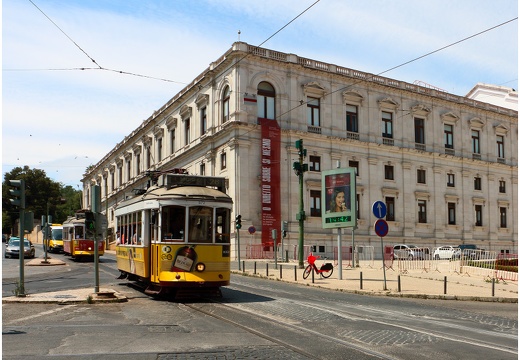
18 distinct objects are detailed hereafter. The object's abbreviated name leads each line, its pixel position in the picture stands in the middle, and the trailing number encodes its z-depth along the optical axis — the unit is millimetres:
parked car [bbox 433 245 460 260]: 48772
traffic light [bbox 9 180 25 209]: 17016
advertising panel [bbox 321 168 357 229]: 27172
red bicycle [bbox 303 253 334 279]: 25878
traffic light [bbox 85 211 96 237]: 17141
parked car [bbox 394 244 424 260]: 41494
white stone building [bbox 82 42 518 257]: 48438
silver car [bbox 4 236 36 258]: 48606
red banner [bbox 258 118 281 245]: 47794
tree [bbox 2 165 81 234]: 94062
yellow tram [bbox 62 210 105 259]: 43312
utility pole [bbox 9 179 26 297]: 16969
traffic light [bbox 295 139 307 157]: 32297
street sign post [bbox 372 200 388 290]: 21781
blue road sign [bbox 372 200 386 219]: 22139
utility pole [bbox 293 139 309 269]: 32344
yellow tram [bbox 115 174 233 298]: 16375
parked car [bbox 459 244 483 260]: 32844
